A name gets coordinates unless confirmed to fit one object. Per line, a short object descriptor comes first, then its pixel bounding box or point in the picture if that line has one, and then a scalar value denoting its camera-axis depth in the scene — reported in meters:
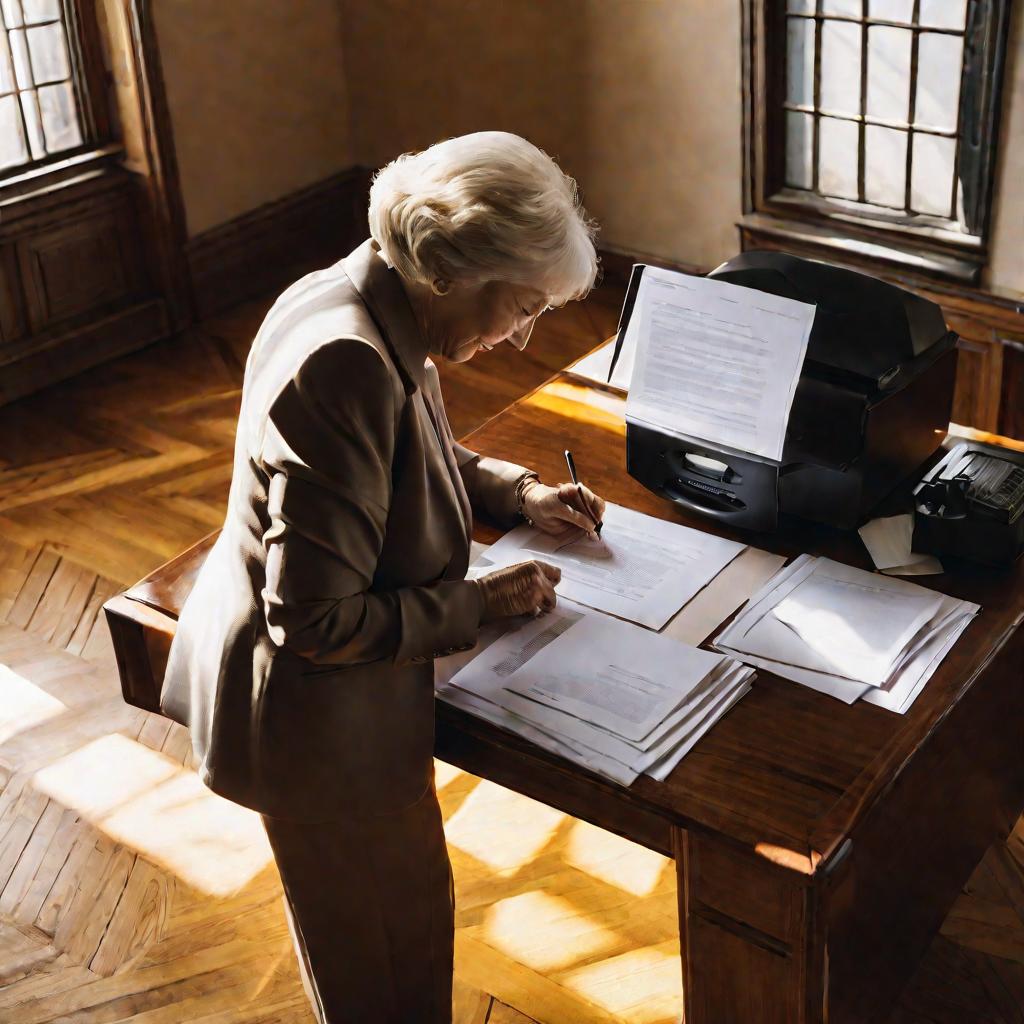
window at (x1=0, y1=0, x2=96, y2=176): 4.93
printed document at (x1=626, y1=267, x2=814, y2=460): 2.20
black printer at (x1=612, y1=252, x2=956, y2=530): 2.25
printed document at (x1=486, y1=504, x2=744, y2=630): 2.19
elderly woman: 1.72
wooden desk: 1.76
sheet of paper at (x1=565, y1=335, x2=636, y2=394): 2.88
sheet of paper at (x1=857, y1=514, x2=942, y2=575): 2.23
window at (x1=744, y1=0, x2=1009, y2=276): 4.44
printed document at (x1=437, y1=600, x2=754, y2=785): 1.88
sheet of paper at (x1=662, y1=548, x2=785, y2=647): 2.12
